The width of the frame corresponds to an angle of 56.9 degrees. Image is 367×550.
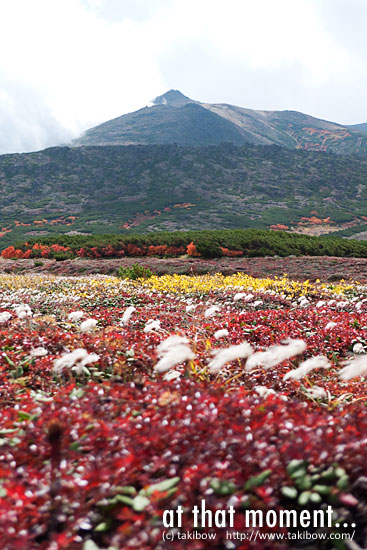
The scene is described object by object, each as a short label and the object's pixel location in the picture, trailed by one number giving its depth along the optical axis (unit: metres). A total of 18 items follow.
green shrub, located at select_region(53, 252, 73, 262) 23.19
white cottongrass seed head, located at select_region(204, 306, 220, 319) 4.89
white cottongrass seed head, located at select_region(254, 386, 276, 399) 2.74
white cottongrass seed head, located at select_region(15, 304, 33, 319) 4.54
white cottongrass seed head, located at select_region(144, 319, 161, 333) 4.04
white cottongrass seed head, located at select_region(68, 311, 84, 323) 4.33
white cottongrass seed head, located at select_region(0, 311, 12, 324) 5.02
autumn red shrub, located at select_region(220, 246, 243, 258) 23.14
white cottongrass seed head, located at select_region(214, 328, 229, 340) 4.06
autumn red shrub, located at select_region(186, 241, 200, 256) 23.53
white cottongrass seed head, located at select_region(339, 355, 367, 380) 2.27
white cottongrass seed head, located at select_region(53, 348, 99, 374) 2.57
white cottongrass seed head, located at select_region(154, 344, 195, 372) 2.35
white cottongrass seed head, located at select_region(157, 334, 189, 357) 2.83
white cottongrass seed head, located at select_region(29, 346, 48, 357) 3.43
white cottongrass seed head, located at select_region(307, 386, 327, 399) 2.82
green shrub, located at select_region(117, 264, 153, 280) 13.57
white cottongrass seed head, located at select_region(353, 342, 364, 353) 4.29
